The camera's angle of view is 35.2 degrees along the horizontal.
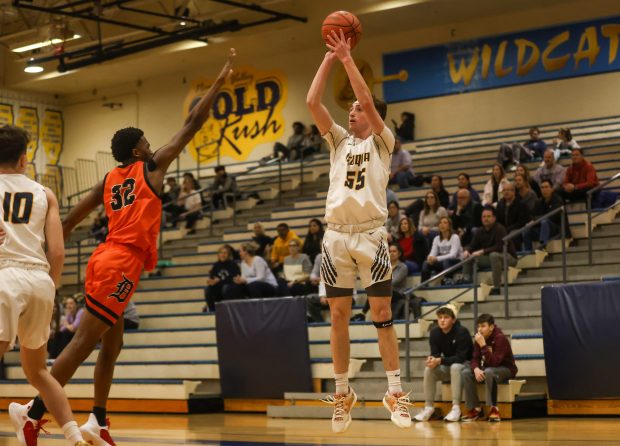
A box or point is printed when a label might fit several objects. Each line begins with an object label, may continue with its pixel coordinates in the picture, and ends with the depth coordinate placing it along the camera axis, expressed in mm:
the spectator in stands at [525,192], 14211
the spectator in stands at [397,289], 13133
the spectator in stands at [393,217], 14984
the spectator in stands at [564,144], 17359
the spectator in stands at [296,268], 14867
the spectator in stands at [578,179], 14719
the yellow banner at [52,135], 28734
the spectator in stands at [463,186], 15328
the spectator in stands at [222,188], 21078
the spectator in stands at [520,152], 17919
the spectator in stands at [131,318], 15920
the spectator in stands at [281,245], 16281
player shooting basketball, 6723
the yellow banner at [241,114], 25234
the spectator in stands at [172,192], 22031
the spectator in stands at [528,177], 14570
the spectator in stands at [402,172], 18219
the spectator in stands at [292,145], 22859
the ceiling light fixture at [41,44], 22145
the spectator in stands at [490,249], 13367
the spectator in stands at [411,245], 14344
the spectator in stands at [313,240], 15711
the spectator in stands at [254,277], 14922
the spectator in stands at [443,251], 13648
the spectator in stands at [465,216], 14531
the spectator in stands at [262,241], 16797
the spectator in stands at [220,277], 15430
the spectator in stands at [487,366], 10570
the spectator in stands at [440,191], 15695
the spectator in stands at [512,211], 14062
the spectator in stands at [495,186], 15492
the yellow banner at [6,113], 27281
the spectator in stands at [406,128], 22266
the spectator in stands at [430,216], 14750
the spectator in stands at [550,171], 15492
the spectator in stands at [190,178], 21906
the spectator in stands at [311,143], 22531
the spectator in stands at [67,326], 15508
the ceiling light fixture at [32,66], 22844
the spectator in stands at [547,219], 14094
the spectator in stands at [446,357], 10742
